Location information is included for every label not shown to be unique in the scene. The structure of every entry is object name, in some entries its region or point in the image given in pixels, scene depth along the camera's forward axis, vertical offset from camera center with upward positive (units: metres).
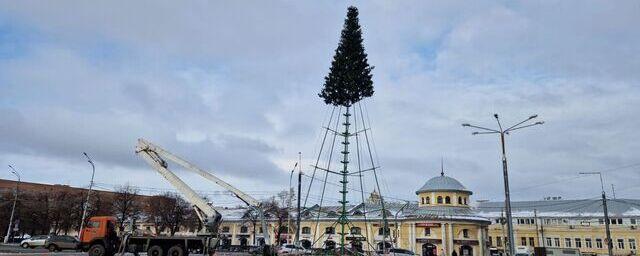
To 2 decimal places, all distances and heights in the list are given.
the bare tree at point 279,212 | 88.69 +6.37
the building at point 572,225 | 86.56 +5.91
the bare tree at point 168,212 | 89.44 +5.68
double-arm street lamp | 26.86 +3.93
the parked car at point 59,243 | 47.41 -0.19
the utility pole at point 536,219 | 93.28 +6.98
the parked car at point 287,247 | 56.97 +0.16
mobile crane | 34.16 +0.21
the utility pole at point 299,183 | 52.49 +7.08
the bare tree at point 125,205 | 86.19 +6.47
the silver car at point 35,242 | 51.59 -0.21
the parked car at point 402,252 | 54.42 -0.02
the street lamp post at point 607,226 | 46.12 +3.23
